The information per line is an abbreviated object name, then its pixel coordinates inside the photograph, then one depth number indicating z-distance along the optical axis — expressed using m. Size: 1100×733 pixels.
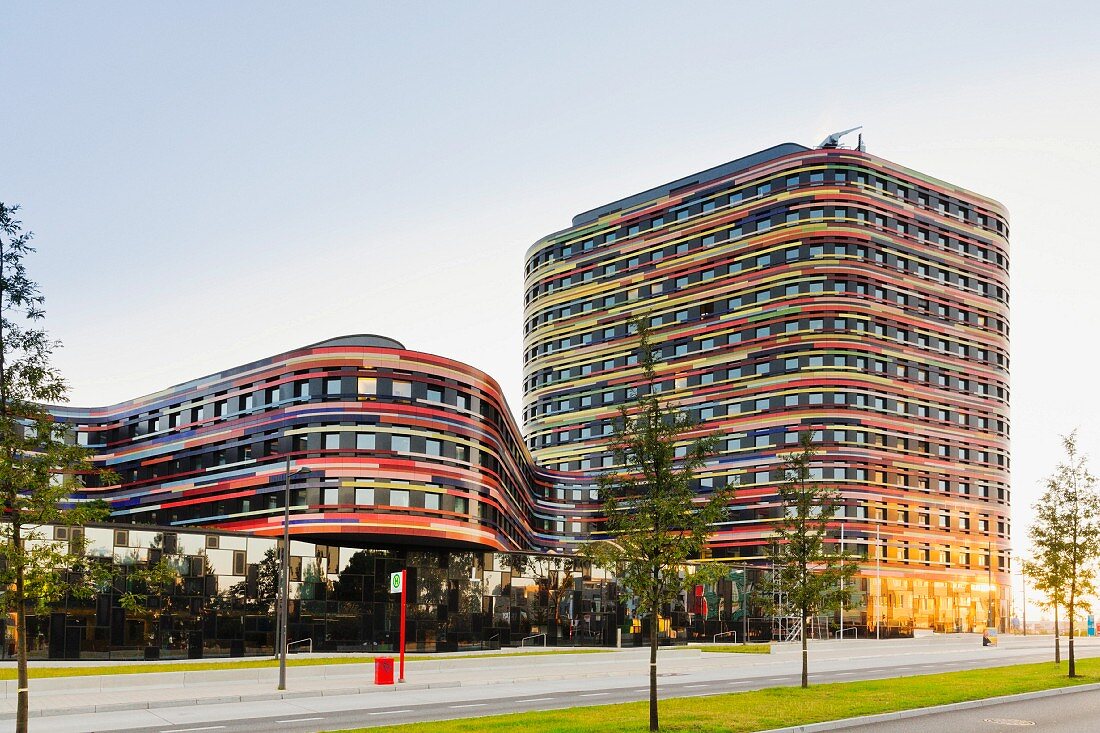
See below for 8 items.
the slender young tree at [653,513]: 23.23
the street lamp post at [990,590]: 109.75
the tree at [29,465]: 18.00
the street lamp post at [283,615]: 34.84
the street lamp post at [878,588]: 100.31
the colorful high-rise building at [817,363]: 103.56
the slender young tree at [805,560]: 34.34
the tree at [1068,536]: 40.88
